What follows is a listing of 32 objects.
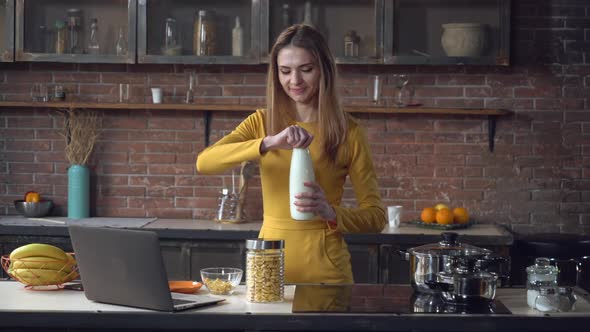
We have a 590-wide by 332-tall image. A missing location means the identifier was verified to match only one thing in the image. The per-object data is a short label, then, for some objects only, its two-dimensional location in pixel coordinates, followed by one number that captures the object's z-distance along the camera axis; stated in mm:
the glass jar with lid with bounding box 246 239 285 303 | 2428
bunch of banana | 2572
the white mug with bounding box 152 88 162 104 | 4871
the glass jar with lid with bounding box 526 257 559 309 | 2402
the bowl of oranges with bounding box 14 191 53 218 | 4840
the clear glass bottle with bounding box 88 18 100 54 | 4820
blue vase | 4871
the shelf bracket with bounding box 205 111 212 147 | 4938
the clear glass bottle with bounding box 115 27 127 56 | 4789
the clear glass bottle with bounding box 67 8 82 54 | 4828
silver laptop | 2264
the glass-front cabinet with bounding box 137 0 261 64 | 4742
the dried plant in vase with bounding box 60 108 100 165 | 4922
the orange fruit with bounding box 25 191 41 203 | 4859
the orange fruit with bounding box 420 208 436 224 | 4656
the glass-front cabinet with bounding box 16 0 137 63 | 4781
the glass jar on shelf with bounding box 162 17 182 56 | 4777
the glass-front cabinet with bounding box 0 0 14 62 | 4805
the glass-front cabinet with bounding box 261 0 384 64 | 4711
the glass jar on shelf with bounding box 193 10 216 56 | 4762
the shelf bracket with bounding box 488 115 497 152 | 4855
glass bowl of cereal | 2572
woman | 2924
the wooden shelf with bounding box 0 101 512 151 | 4738
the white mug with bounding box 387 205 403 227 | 4621
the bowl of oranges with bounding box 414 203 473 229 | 4582
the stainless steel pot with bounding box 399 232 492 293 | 2494
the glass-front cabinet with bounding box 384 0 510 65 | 4691
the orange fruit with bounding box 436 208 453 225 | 4582
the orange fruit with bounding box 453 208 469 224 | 4660
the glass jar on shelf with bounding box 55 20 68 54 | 4820
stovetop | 2326
